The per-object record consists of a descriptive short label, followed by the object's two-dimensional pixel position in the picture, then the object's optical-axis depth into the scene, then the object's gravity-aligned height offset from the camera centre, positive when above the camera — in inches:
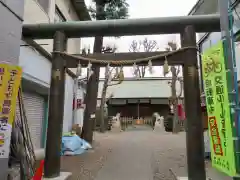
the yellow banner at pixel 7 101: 147.9 +7.4
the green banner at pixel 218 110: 115.5 -0.5
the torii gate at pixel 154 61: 172.7 +55.0
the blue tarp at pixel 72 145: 298.0 -60.1
